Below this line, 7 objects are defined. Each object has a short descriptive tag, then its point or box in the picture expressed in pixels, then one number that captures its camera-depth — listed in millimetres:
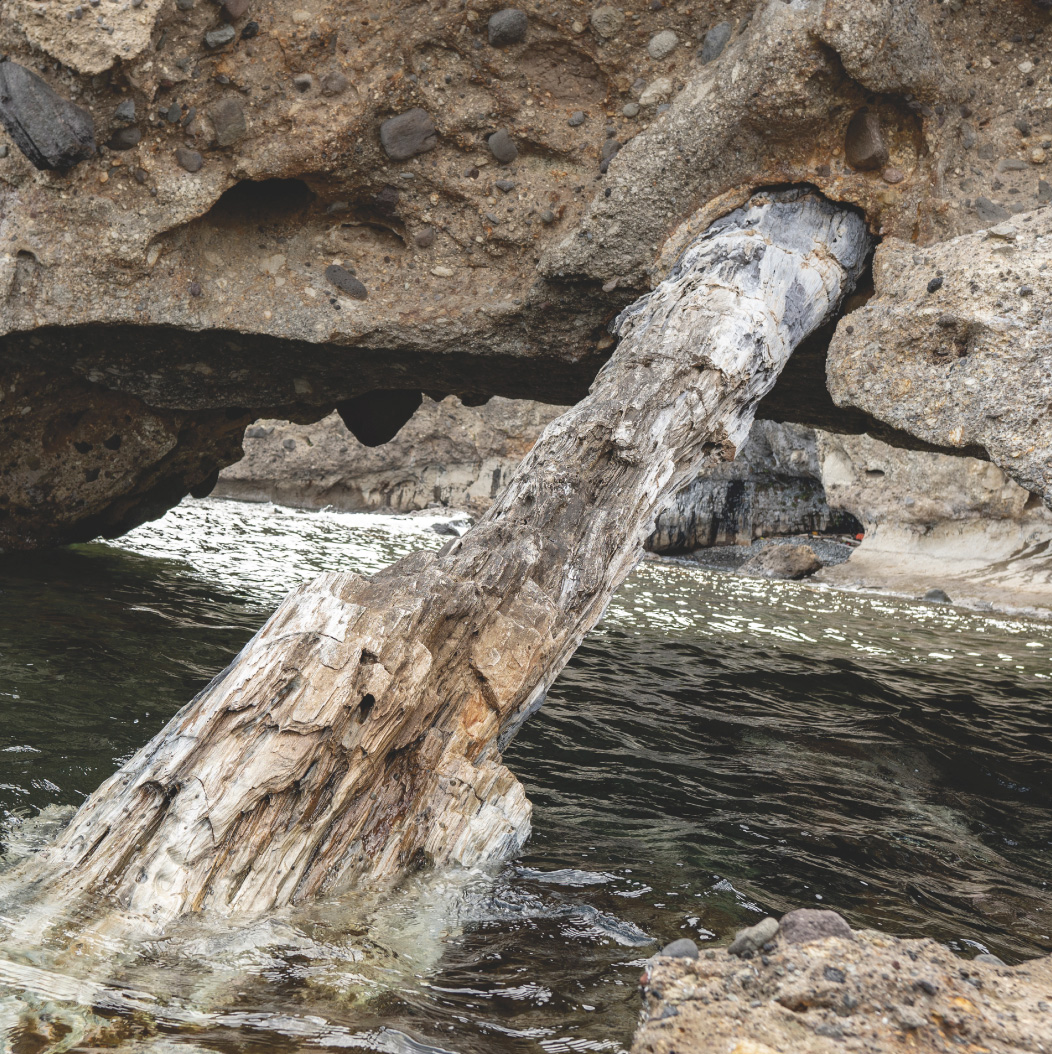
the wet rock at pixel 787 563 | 17109
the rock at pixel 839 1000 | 1571
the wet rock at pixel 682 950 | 1910
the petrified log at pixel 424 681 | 2363
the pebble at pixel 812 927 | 1846
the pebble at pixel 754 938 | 1852
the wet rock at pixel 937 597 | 14492
